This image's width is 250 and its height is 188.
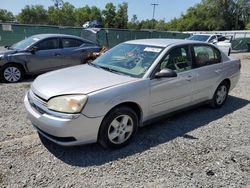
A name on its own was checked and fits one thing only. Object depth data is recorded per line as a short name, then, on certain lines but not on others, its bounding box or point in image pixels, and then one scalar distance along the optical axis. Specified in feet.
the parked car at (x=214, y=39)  39.97
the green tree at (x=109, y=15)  170.11
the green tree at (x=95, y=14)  178.29
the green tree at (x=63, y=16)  157.45
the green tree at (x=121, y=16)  168.19
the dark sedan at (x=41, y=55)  18.00
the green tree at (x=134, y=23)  213.53
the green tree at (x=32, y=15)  188.70
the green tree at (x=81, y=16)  170.11
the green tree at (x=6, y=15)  187.17
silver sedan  7.74
